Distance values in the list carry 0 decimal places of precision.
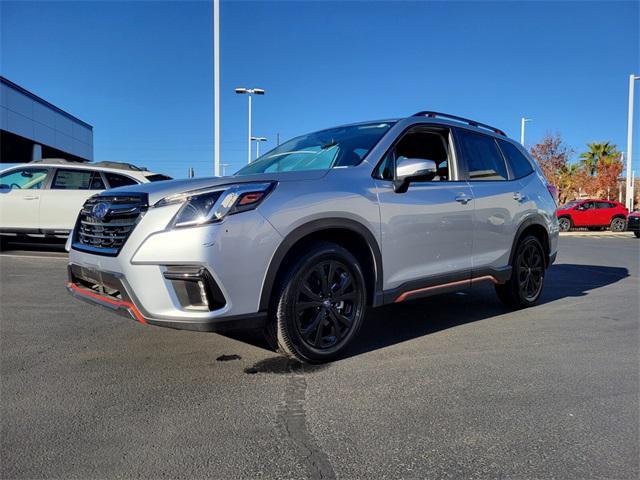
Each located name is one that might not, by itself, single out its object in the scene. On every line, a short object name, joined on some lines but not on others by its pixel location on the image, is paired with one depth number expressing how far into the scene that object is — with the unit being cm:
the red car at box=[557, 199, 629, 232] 2511
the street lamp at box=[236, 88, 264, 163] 2534
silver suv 295
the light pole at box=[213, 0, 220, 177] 1603
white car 954
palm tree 4934
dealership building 2856
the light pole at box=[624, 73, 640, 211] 2788
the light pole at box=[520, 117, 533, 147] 3796
